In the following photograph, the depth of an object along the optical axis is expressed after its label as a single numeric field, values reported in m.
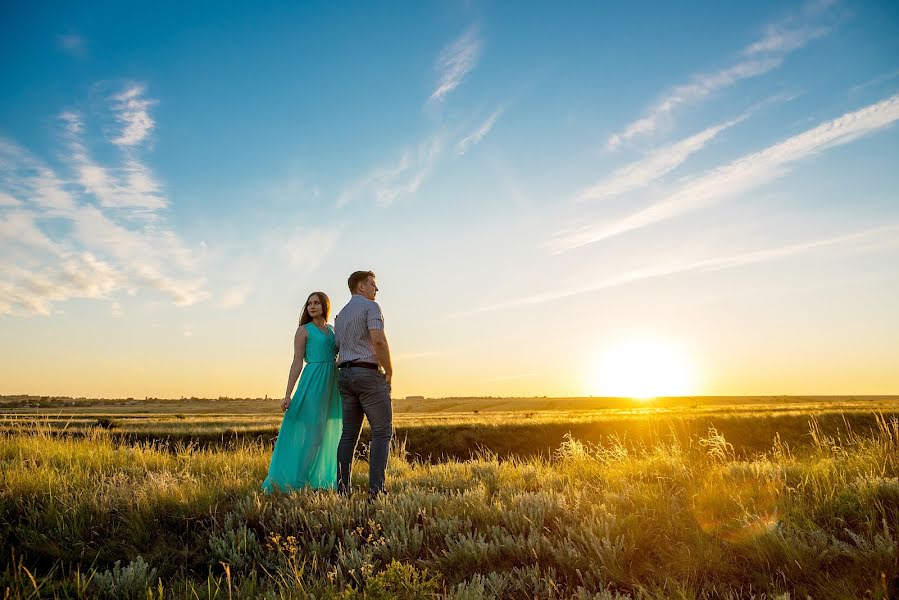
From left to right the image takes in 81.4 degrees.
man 6.50
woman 7.09
